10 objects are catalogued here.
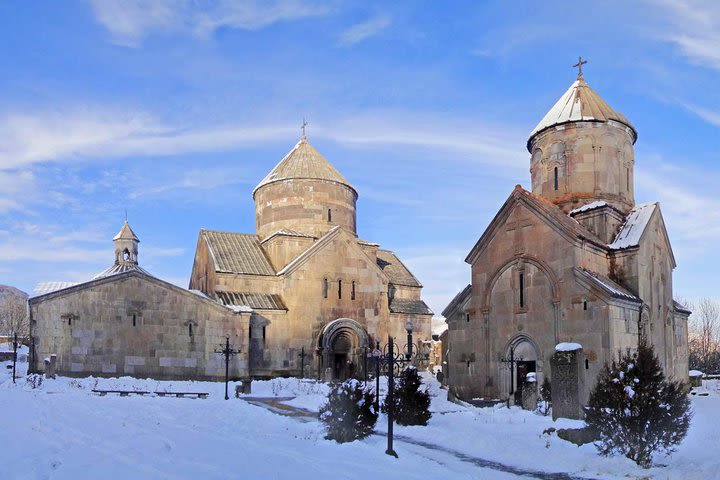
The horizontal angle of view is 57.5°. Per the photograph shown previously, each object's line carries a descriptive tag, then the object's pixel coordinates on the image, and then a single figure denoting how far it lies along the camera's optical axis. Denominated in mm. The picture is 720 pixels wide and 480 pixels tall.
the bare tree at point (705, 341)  43275
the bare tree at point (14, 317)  64950
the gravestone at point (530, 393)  17281
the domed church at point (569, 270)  17625
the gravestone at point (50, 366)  22562
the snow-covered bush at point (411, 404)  14727
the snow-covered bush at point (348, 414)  12180
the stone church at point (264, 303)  23734
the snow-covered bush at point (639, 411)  10516
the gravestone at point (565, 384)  14852
